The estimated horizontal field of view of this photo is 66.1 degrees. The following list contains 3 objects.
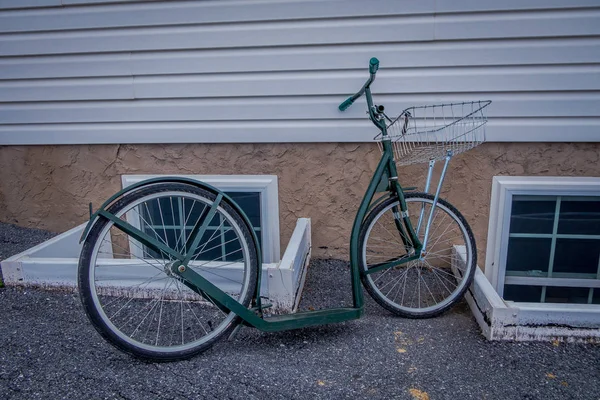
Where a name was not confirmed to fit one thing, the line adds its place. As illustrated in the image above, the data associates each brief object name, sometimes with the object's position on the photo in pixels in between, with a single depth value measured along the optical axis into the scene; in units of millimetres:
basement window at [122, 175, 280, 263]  3600
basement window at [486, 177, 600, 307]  3377
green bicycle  2232
